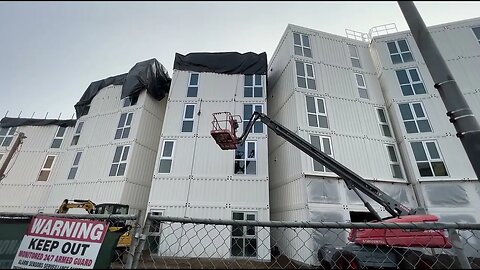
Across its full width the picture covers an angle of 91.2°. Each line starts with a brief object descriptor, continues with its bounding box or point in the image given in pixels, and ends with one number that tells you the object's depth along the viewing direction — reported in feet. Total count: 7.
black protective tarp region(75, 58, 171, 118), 56.85
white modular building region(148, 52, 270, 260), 41.75
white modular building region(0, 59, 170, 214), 50.14
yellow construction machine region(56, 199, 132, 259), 38.17
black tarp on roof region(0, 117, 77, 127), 70.69
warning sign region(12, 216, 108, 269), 6.20
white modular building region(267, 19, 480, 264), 41.06
